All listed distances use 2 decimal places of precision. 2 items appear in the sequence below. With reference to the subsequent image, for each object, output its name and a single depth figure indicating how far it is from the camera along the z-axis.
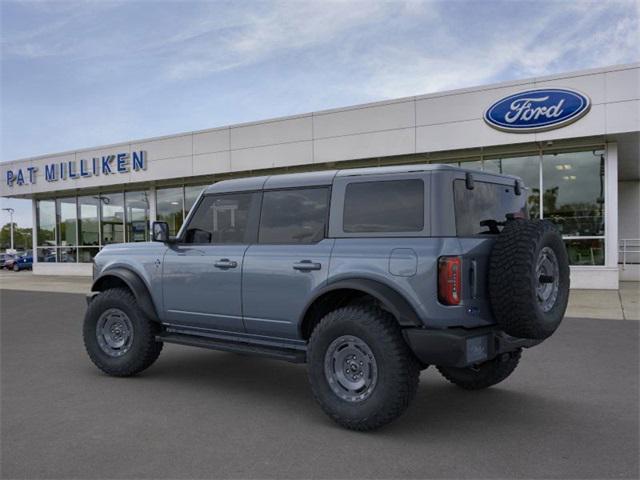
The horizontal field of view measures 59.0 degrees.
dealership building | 13.57
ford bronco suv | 4.10
